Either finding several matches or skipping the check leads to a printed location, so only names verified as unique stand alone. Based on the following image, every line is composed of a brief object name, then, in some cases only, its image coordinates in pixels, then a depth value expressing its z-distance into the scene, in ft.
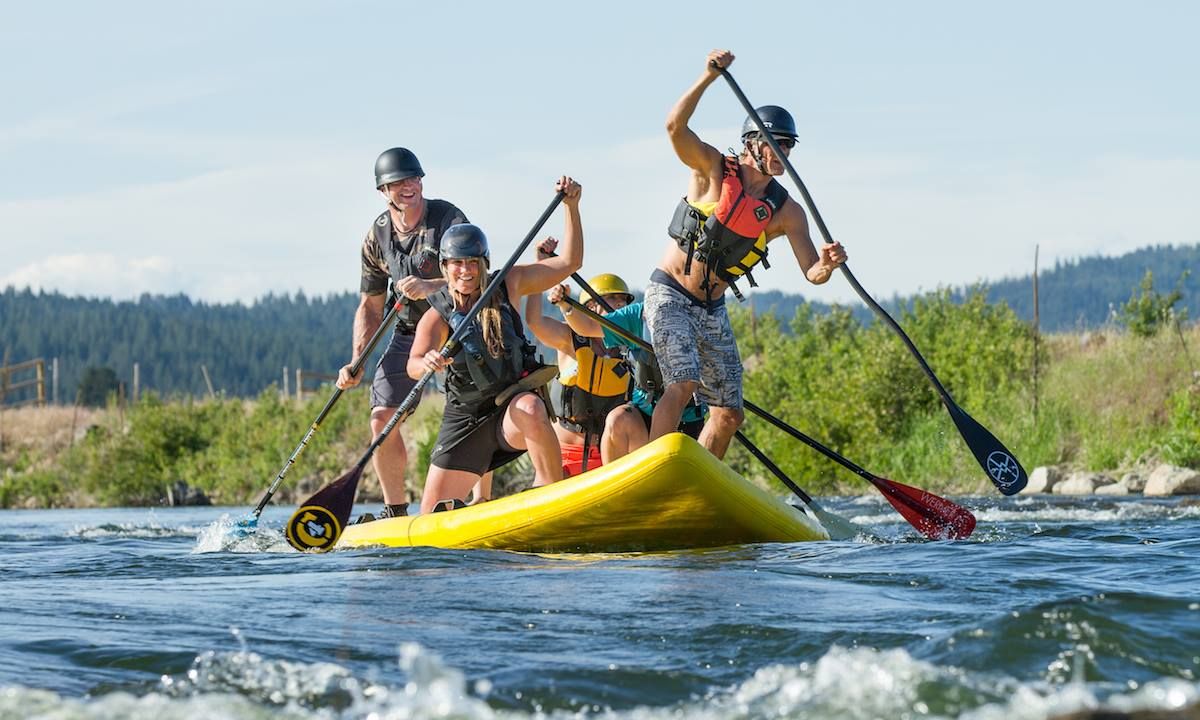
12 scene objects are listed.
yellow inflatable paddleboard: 43.27
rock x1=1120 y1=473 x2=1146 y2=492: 106.93
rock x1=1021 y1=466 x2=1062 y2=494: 112.98
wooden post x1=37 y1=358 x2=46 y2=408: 276.27
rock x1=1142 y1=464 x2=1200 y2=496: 100.12
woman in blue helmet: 48.78
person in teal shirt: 51.85
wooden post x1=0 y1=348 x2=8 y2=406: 260.05
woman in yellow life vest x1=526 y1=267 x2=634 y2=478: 55.93
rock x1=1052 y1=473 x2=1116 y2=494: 110.01
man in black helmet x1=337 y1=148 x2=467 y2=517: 53.67
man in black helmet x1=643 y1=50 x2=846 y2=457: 47.91
